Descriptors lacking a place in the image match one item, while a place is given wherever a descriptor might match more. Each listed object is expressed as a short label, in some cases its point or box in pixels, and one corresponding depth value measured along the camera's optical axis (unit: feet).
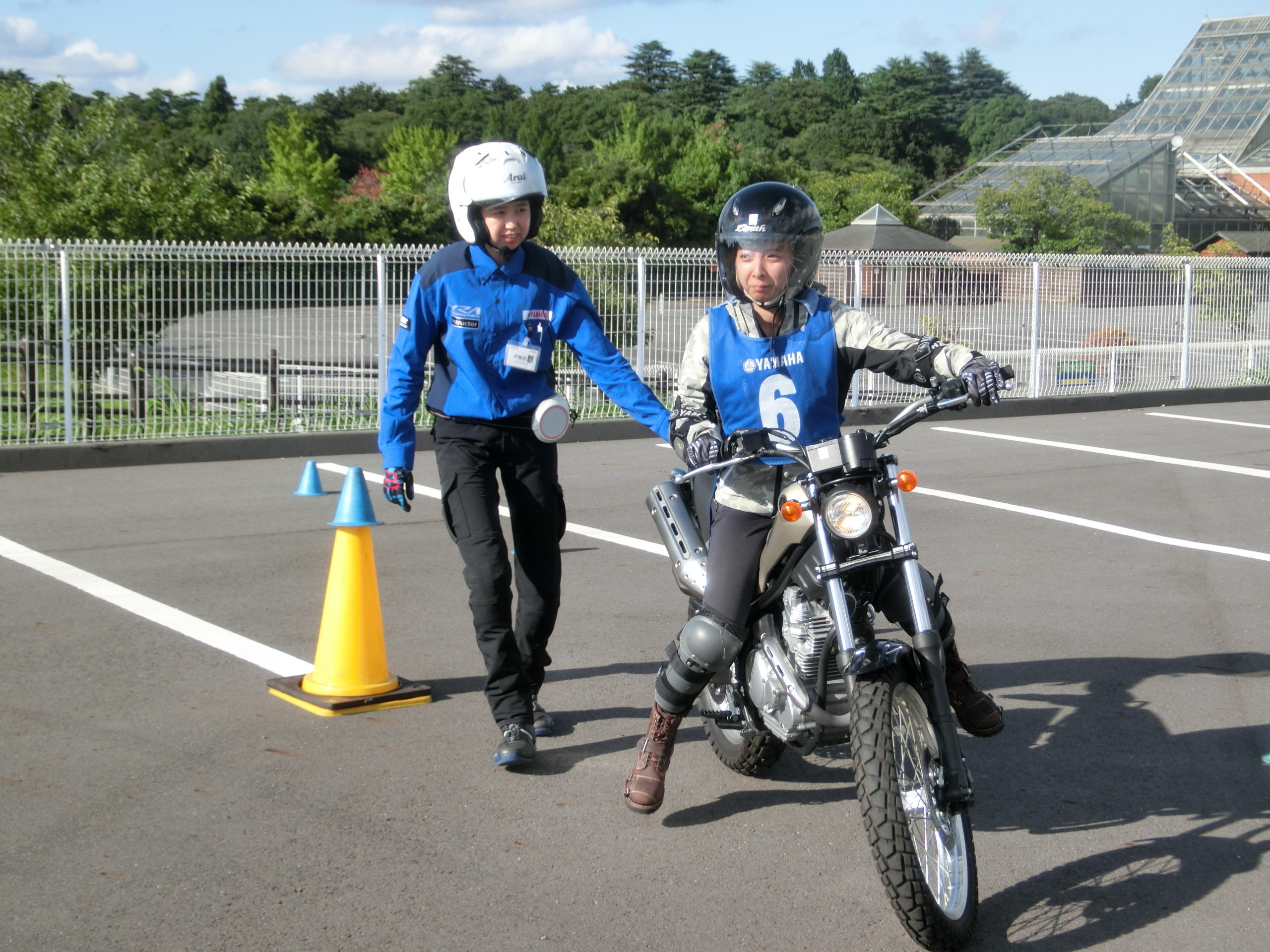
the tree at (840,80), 427.33
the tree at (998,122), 450.30
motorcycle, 10.39
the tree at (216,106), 364.58
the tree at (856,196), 187.93
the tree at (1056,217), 146.72
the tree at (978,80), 583.17
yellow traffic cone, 17.07
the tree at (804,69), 516.73
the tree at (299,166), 215.72
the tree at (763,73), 451.94
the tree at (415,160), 224.94
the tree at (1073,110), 528.63
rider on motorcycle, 12.45
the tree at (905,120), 340.39
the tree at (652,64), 432.25
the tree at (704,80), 392.27
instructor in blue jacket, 15.17
